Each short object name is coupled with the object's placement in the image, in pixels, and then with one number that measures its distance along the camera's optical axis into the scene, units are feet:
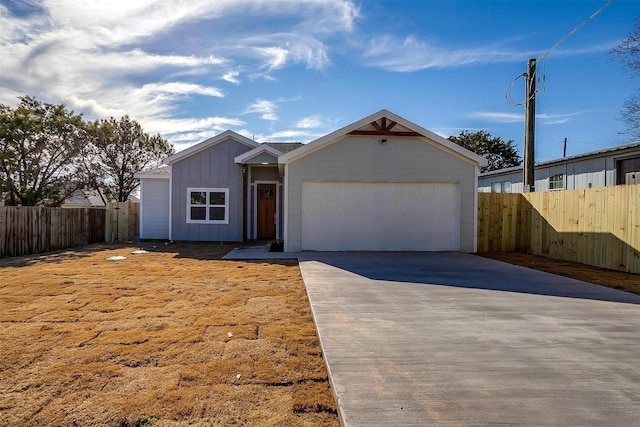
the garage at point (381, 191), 33.63
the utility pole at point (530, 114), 34.35
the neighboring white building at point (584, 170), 40.70
